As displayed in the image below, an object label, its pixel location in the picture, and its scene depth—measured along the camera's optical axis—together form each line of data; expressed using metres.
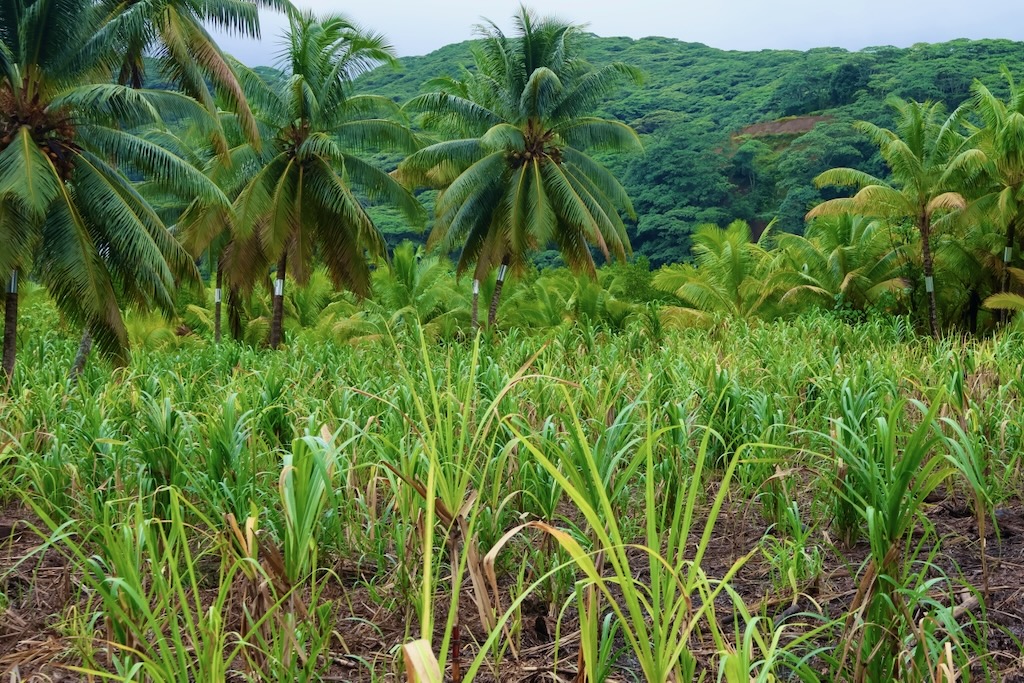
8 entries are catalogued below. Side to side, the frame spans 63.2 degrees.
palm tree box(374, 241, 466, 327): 25.00
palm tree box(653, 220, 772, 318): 23.25
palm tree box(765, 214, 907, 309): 22.05
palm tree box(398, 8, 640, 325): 19.83
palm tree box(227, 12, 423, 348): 19.03
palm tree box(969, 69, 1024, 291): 17.91
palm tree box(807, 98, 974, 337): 19.69
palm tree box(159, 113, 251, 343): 18.55
